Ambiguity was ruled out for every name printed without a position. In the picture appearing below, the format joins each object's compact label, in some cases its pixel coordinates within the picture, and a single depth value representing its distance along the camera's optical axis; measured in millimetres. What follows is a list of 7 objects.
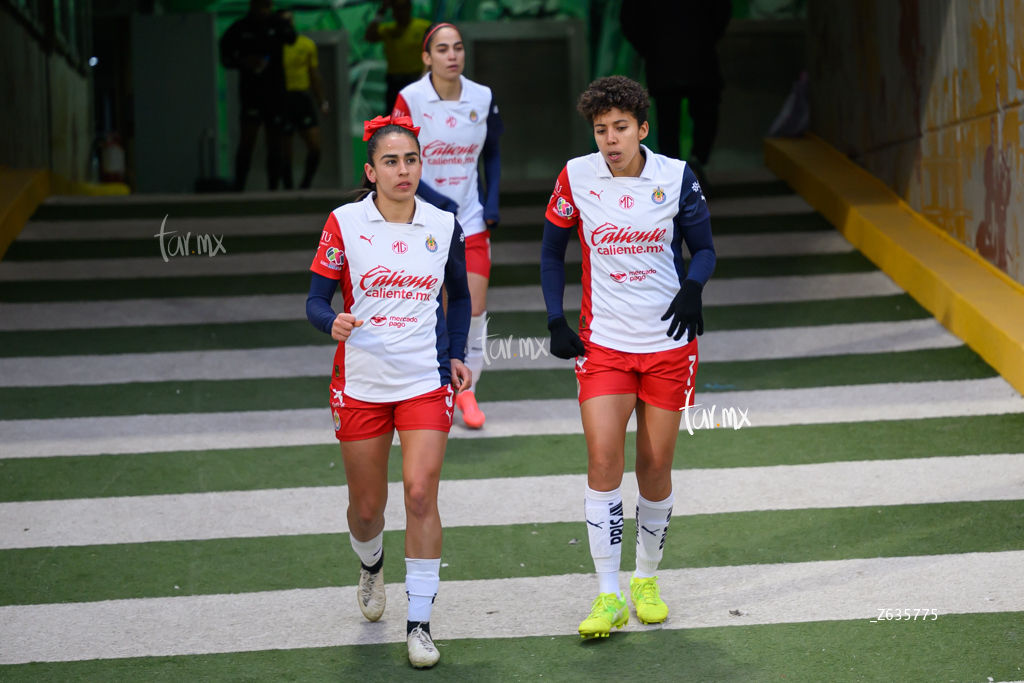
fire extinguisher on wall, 32344
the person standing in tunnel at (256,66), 23609
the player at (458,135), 11562
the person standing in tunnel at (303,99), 24641
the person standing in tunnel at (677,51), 18797
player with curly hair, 7836
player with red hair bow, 7562
